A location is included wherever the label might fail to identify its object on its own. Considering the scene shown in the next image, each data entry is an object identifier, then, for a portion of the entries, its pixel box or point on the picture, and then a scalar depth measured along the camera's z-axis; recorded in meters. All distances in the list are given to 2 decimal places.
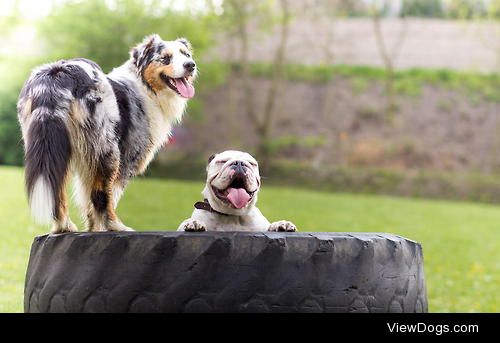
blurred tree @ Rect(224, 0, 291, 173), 21.12
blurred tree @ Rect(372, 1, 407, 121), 22.47
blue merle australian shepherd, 3.12
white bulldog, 3.28
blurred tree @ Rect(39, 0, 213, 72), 19.38
